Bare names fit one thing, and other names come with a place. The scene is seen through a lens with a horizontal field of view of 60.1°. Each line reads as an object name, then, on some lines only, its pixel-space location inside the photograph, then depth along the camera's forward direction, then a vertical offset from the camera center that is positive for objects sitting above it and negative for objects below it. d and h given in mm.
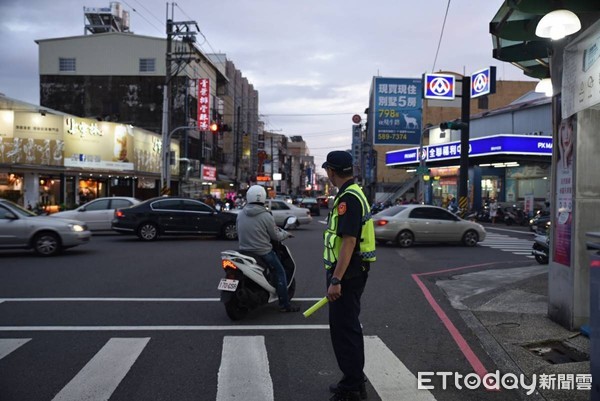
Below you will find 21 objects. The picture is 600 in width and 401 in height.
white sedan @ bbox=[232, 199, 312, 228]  24531 -806
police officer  4105 -648
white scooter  6836 -1191
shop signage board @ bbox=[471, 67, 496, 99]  27156 +6128
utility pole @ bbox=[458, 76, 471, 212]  23688 +2377
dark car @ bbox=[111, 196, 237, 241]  18156 -880
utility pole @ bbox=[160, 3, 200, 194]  27284 +5971
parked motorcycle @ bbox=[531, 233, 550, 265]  12339 -1268
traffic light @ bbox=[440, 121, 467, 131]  22172 +3057
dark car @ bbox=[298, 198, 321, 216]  43000 -808
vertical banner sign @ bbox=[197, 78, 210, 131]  43438 +7764
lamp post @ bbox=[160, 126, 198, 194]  27531 +1479
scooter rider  7188 -519
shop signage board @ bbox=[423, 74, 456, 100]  31750 +6693
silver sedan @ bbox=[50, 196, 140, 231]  20188 -741
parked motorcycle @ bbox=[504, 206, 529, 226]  30531 -1246
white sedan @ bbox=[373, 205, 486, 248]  16891 -1017
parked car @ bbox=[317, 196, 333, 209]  64375 -830
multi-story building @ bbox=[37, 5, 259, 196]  45781 +10054
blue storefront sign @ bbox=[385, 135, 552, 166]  30219 +3026
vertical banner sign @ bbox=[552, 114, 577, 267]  6227 +70
